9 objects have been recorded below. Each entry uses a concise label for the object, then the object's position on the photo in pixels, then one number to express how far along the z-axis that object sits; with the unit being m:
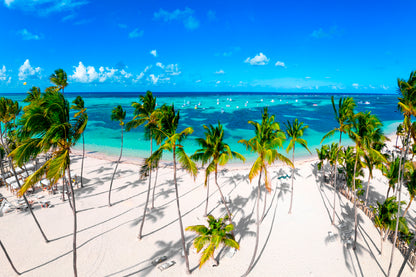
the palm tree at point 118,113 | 19.53
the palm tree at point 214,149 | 12.91
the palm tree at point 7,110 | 16.61
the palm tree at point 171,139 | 10.95
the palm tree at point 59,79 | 20.19
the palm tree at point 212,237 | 10.50
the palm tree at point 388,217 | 12.89
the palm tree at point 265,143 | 11.24
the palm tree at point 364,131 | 12.41
